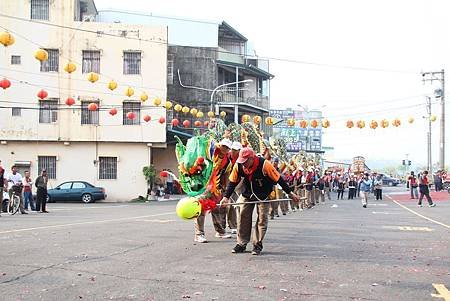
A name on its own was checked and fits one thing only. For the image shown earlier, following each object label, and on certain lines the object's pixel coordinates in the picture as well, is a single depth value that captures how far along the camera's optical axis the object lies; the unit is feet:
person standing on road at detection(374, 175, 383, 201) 127.34
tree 123.54
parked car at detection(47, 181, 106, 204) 110.83
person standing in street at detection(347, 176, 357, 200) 135.64
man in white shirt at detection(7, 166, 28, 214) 69.56
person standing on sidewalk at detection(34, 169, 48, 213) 73.10
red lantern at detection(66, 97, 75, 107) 101.45
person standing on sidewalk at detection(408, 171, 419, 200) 118.42
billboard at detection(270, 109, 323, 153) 234.72
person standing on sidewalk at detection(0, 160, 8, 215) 65.00
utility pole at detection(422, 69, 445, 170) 147.33
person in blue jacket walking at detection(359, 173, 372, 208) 92.00
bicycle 69.26
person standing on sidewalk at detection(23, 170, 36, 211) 72.79
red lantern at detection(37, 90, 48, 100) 89.04
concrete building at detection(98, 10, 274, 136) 155.74
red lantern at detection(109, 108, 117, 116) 112.27
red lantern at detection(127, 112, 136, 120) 112.18
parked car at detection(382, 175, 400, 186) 282.15
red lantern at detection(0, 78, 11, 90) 75.87
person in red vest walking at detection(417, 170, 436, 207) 90.82
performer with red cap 32.42
